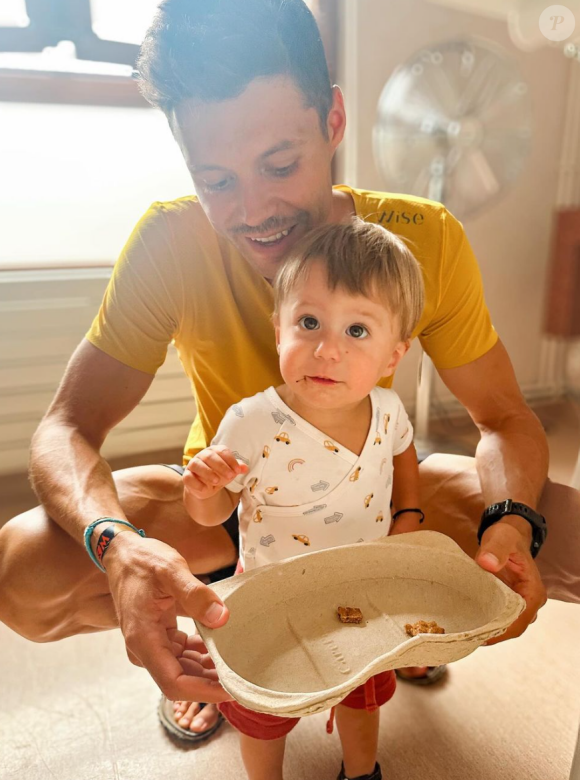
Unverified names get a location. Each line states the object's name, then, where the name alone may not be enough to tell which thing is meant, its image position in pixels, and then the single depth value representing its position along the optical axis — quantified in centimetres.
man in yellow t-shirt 94
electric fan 189
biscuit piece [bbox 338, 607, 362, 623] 87
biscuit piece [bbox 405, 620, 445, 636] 83
